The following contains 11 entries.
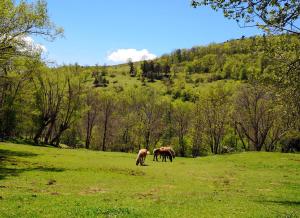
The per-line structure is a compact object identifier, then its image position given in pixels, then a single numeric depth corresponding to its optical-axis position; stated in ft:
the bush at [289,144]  289.70
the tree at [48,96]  254.06
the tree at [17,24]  119.65
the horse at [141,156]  145.12
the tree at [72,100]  265.75
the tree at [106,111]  351.05
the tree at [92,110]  342.23
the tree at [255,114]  258.16
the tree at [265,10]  60.59
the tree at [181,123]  371.86
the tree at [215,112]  300.61
